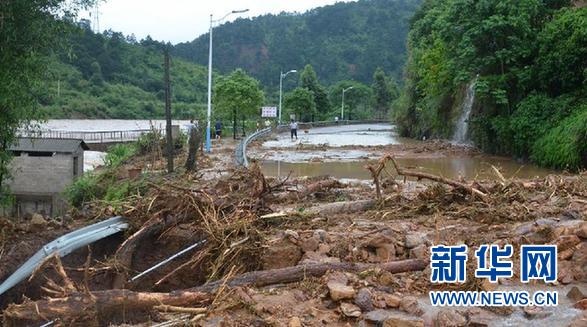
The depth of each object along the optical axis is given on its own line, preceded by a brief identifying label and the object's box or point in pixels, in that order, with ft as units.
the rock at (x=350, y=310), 19.52
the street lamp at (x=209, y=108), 93.56
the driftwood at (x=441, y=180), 33.09
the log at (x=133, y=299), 19.97
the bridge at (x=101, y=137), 153.18
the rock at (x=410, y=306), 19.75
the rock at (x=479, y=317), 18.93
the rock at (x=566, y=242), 24.58
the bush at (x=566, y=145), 73.10
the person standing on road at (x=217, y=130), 132.46
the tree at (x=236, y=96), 150.20
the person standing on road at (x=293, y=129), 140.77
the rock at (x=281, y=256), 25.53
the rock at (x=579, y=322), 18.04
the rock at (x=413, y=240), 25.46
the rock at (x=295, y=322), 18.62
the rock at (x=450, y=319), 18.61
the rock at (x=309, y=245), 25.68
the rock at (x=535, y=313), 19.98
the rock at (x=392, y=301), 20.11
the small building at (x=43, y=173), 105.09
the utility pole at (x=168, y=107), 57.67
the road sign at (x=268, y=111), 160.75
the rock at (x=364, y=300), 19.81
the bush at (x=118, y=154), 86.69
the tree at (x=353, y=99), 282.97
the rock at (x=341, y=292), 20.36
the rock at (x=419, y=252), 24.34
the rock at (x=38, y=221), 33.55
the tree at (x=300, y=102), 226.79
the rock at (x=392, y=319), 18.26
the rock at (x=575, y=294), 20.88
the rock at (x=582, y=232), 25.02
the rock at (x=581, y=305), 20.16
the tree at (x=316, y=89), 244.01
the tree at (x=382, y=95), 288.92
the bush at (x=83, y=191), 62.03
